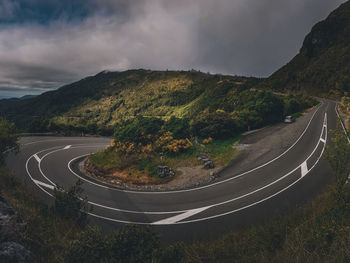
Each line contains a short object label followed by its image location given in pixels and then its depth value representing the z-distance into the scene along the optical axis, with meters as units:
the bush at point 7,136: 11.93
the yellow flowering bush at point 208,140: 19.63
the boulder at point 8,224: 4.59
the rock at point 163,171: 15.19
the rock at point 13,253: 3.90
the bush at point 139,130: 20.17
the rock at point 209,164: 15.57
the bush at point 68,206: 7.42
